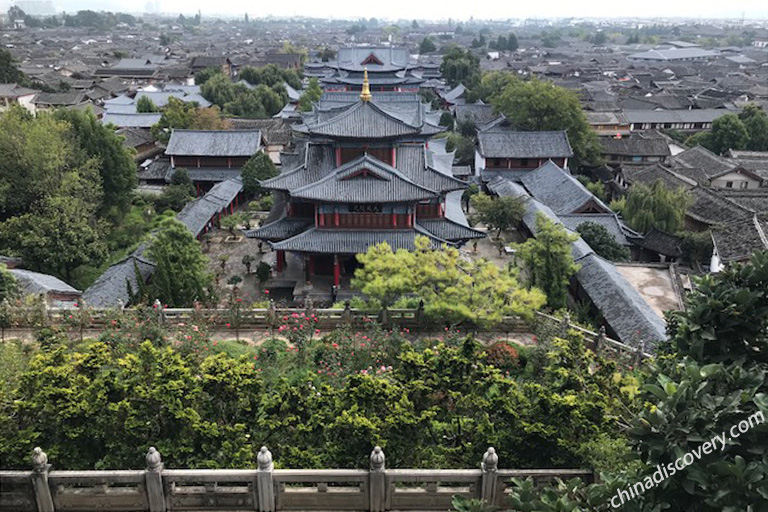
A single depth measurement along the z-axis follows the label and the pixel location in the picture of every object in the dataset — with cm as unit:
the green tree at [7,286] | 2214
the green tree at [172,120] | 5488
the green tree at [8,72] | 7794
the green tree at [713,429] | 644
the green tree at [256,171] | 4500
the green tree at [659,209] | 3950
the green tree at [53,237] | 2980
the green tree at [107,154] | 3781
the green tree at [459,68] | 9551
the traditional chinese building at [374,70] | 6874
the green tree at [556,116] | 5534
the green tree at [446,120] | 6755
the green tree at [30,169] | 3253
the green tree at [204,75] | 8694
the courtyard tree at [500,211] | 3888
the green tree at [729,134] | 5997
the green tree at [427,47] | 16925
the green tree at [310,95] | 6533
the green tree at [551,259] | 2625
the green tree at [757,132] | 6177
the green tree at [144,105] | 6862
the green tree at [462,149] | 5682
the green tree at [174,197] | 4400
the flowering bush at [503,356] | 1859
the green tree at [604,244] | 3544
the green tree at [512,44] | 17925
